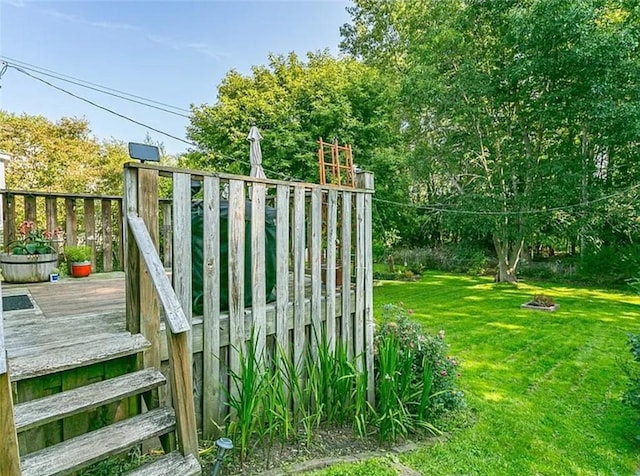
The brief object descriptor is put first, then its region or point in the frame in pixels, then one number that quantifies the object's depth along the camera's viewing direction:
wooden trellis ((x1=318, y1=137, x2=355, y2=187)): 5.79
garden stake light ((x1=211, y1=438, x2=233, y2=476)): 1.80
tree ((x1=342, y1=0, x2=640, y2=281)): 8.69
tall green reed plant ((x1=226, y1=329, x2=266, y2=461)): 2.23
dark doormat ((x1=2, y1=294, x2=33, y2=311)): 2.80
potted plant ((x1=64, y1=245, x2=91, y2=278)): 4.53
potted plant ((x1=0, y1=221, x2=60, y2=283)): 4.02
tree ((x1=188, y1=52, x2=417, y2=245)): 10.01
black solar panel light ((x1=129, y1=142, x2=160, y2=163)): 2.00
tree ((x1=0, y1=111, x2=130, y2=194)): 11.34
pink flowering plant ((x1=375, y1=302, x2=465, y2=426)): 3.17
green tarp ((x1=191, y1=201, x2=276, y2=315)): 2.45
